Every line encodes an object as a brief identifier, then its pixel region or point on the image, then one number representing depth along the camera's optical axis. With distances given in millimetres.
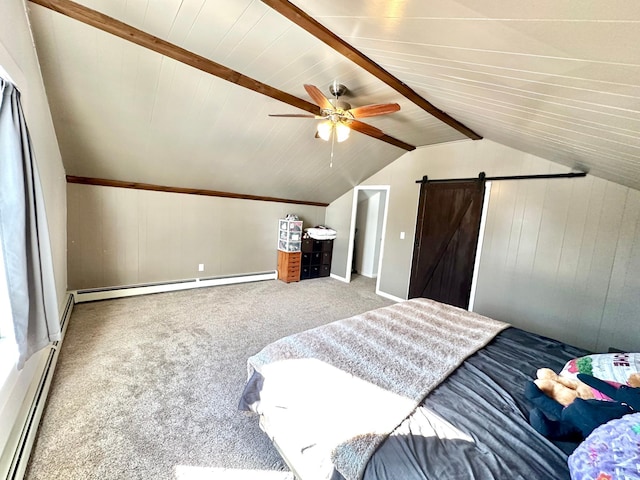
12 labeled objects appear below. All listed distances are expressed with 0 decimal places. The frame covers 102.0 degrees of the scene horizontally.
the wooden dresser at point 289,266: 5332
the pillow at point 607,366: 1373
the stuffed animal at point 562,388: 1249
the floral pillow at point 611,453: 747
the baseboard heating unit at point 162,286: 3660
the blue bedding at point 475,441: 933
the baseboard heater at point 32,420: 1323
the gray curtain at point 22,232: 1350
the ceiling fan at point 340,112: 2277
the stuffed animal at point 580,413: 1048
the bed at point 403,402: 979
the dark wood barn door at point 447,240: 3758
